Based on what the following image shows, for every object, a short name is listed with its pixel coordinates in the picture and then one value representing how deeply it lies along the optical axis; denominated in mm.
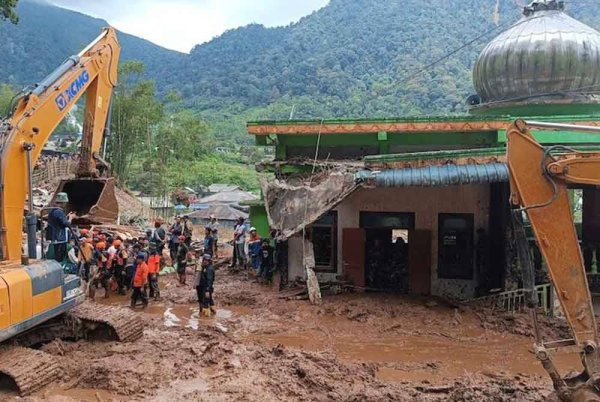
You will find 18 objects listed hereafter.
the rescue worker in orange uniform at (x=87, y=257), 13680
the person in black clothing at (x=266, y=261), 15578
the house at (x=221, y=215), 35375
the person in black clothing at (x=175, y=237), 17500
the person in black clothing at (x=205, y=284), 12133
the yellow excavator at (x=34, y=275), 7691
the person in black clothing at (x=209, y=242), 15712
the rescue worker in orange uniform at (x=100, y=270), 14266
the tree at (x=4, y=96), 49075
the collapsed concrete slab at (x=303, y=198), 12219
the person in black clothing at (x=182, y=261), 15891
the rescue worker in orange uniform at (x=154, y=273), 13289
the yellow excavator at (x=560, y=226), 6449
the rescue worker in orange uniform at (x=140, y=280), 12606
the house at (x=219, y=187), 50294
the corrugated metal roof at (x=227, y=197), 40969
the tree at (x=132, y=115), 37125
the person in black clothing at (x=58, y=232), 9984
